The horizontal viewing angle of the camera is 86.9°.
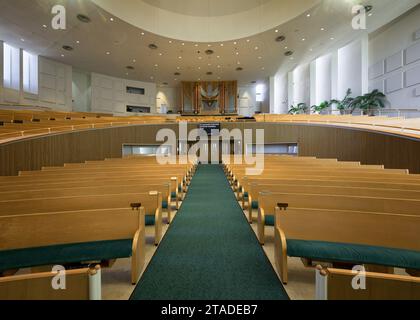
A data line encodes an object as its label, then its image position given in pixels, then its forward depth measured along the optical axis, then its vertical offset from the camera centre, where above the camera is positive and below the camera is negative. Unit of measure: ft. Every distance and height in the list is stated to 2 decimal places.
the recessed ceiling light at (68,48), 33.30 +16.64
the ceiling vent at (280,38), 33.03 +18.06
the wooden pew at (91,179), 8.20 -0.89
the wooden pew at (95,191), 6.67 -1.08
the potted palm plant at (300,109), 44.14 +9.89
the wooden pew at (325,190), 6.41 -1.00
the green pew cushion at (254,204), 8.33 -1.73
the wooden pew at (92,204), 5.65 -1.26
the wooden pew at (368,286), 2.60 -1.56
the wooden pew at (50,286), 2.52 -1.53
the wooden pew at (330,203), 5.44 -1.21
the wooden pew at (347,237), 4.28 -1.71
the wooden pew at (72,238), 4.29 -1.72
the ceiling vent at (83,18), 26.37 +16.89
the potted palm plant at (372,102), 31.24 +8.11
